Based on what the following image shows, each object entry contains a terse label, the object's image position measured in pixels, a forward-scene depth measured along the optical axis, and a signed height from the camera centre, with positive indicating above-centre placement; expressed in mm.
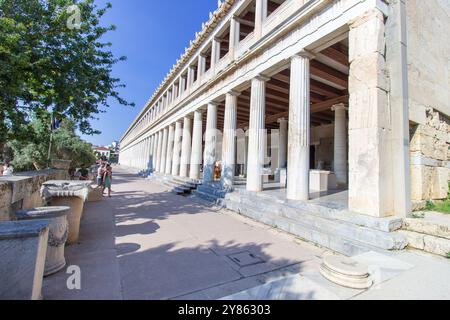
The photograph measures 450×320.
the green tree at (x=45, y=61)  4263 +2441
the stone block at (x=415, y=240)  3963 -1217
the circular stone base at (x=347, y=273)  2627 -1281
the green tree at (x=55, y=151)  13656 +965
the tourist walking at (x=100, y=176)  10789 -515
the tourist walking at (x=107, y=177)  10155 -517
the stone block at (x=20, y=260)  2035 -954
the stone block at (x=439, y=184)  6139 -212
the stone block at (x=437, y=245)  3652 -1216
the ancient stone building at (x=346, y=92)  4887 +2676
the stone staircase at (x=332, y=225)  4050 -1211
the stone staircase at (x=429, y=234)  3725 -1101
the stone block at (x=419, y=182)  5613 -157
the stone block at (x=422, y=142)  5770 +962
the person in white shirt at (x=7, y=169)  10392 -284
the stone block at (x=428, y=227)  3883 -993
